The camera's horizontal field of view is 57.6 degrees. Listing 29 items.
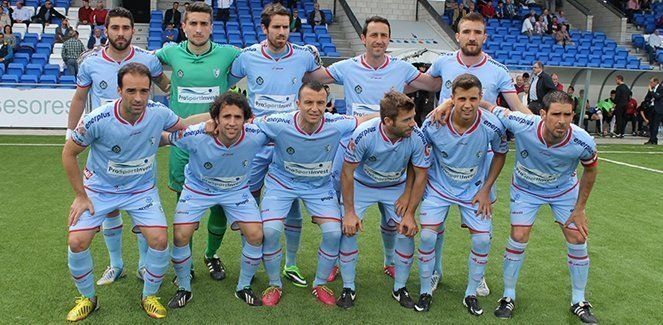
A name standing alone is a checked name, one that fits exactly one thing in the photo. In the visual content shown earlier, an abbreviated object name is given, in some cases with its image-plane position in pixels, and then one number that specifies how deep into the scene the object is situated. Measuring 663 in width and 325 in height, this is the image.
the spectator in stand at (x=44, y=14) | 17.08
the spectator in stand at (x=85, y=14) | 17.47
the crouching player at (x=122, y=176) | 3.84
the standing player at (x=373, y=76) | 4.64
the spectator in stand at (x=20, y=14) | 17.06
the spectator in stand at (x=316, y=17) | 19.50
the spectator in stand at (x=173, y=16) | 17.38
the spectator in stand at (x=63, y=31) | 15.88
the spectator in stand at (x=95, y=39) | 15.21
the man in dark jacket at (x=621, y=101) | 15.99
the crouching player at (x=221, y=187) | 4.11
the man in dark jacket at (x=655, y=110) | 14.95
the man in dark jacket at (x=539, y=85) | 12.37
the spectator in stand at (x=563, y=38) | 20.73
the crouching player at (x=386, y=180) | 4.20
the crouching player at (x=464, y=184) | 4.21
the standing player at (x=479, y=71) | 4.54
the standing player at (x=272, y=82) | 4.66
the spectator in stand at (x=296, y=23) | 18.20
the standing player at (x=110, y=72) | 4.43
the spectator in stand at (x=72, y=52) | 13.85
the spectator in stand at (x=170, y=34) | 16.52
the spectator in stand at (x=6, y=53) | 14.64
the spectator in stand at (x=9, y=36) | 15.02
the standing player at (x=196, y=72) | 4.54
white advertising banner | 12.38
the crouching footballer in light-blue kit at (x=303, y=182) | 4.27
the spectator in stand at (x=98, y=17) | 17.41
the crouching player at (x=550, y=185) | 4.07
